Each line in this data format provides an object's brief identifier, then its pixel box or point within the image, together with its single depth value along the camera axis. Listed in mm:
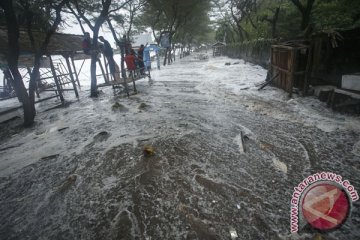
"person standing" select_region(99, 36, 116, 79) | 12419
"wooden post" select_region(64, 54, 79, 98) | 10758
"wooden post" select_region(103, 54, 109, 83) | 13703
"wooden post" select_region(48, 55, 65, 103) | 9823
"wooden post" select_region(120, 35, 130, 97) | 13609
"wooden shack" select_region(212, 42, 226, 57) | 37538
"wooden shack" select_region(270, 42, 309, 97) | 7367
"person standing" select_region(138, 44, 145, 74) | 13639
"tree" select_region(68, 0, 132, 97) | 9798
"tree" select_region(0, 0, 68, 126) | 6598
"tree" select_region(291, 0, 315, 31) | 10154
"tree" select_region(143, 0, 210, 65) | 21969
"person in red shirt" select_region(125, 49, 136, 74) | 11005
